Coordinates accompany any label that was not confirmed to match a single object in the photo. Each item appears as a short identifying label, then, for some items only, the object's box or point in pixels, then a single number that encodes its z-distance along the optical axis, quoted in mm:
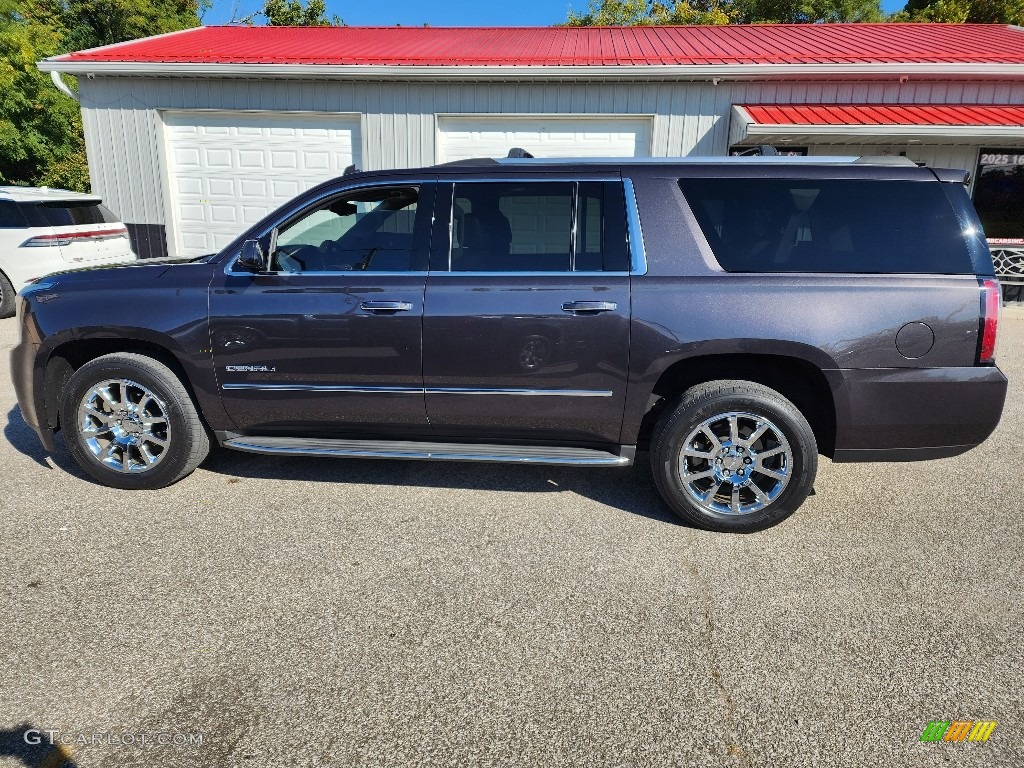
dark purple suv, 3529
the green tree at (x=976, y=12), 21766
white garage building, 10773
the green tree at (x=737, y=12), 28562
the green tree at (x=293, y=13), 33188
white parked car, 8969
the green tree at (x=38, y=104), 18391
